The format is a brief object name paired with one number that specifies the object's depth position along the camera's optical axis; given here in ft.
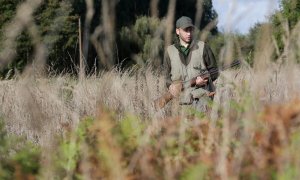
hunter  39.69
